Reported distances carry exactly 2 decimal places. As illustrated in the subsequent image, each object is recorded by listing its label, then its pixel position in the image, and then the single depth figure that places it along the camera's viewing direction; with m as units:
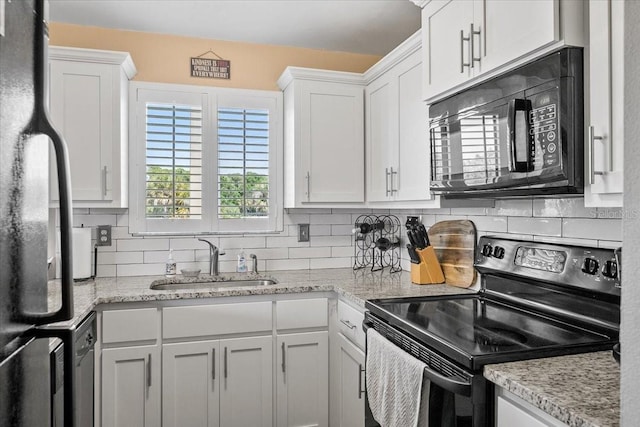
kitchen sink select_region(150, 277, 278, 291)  2.77
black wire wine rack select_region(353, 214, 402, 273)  3.14
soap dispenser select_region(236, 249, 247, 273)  3.01
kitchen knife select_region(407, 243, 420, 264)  2.51
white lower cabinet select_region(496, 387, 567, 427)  1.06
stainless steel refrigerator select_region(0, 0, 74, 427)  0.61
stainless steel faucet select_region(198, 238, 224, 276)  2.92
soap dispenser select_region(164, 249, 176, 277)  2.88
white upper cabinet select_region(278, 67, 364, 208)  2.88
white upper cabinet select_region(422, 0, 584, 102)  1.36
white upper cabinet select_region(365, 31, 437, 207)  2.32
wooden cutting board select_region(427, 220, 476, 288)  2.37
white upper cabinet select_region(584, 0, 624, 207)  1.18
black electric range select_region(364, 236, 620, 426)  1.30
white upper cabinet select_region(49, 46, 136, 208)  2.48
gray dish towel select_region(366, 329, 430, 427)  1.46
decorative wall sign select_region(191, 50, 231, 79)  3.03
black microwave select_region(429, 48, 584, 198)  1.36
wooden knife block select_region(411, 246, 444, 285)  2.50
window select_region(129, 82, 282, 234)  2.90
